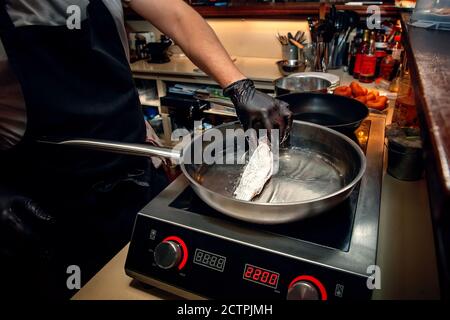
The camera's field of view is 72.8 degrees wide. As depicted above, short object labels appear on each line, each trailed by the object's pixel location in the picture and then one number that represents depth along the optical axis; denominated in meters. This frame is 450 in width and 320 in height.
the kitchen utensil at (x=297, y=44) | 2.10
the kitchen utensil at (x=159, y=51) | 2.42
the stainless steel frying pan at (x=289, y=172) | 0.53
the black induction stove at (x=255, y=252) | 0.50
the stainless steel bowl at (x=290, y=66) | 1.97
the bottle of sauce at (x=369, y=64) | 1.77
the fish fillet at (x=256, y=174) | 0.68
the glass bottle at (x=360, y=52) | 1.83
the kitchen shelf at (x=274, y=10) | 2.03
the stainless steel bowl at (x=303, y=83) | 1.46
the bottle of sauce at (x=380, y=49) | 1.81
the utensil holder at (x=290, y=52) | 2.12
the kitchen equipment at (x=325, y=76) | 1.47
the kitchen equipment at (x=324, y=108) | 0.99
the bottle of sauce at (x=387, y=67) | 1.75
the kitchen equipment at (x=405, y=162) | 0.81
